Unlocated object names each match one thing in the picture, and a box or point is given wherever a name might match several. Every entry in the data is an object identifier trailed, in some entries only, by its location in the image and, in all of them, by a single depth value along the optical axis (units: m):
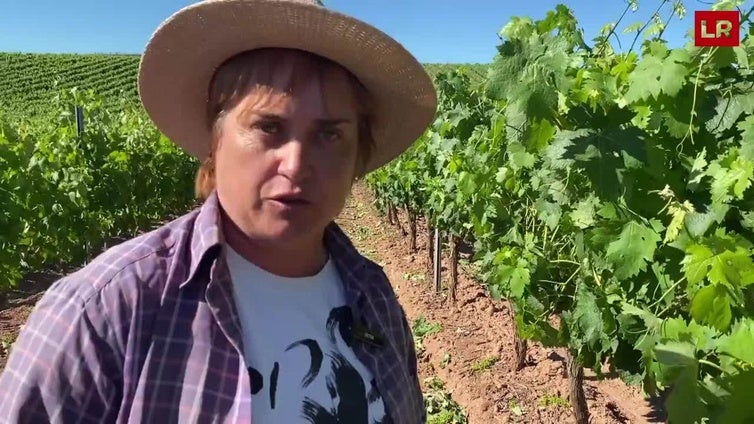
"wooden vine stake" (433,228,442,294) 7.88
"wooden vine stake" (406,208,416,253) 10.75
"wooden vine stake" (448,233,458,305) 7.35
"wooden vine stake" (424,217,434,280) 9.00
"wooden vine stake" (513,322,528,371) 5.53
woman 1.10
